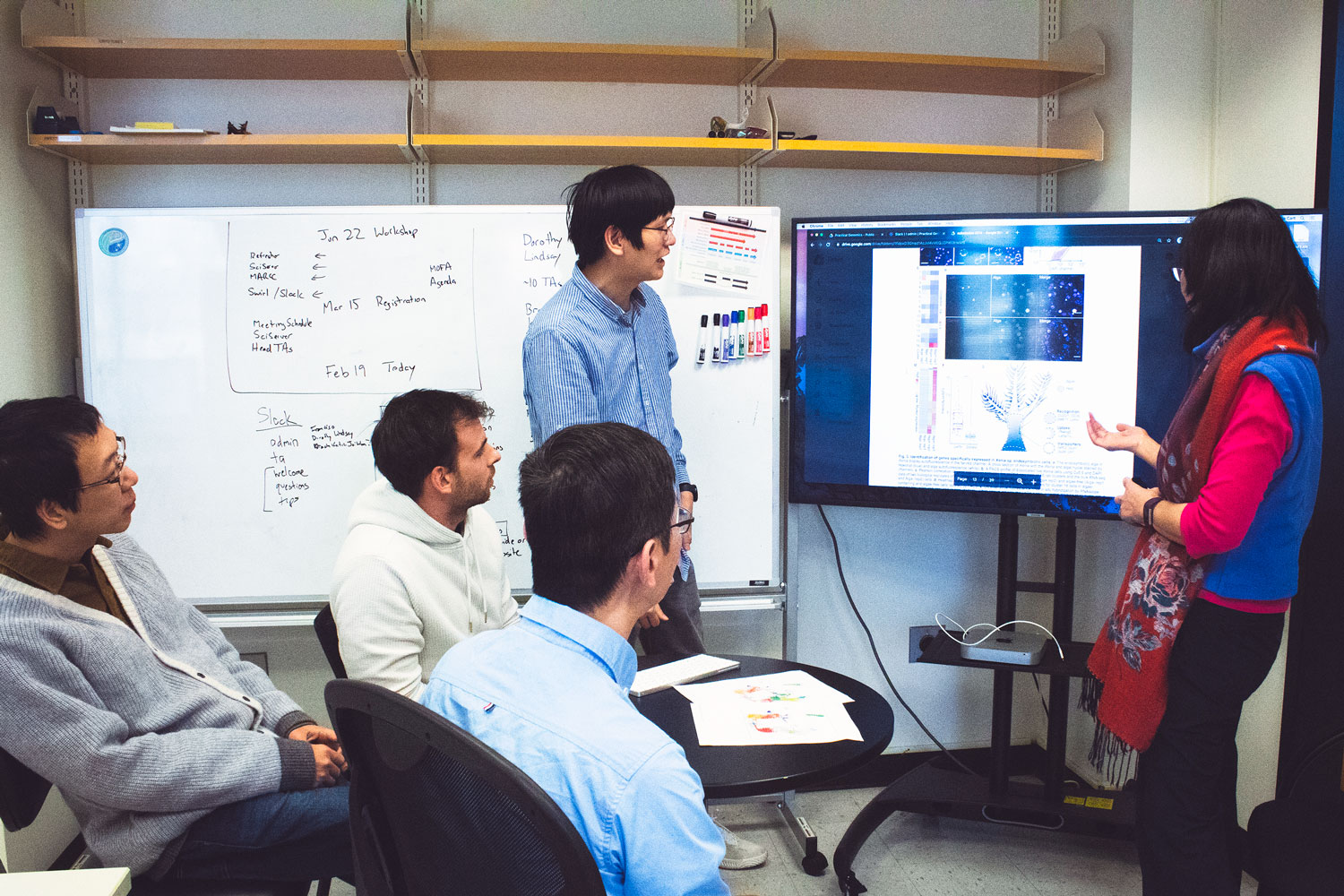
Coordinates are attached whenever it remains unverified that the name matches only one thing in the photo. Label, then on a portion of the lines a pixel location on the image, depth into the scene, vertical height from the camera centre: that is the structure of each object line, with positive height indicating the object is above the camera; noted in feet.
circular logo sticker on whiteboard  7.68 +0.93
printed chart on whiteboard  8.14 +0.94
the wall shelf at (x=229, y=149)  7.30 +1.71
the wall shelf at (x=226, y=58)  7.25 +2.44
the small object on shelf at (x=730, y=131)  8.07 +1.96
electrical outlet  9.22 -2.76
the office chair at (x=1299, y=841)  4.65 -2.53
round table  4.11 -1.85
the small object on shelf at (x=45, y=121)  7.27 +1.84
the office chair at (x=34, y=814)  4.14 -2.06
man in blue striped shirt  6.31 +0.23
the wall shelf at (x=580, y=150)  7.57 +1.76
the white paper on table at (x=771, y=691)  5.05 -1.83
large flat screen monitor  7.42 +0.01
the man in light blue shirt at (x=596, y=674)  2.58 -0.97
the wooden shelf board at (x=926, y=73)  7.98 +2.55
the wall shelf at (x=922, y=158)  7.97 +1.81
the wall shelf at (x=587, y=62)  7.59 +2.51
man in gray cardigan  4.19 -1.67
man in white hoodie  5.12 -1.10
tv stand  7.57 -3.68
